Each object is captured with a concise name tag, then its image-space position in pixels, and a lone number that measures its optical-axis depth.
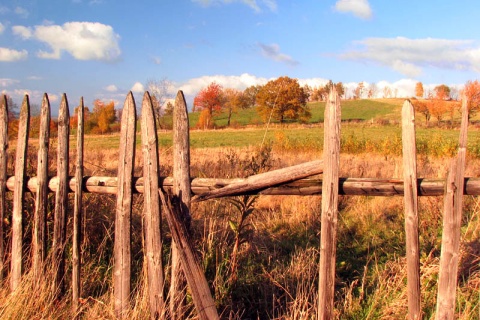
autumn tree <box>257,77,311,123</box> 49.84
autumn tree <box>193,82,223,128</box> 74.06
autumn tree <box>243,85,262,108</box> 85.03
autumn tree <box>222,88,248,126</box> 77.36
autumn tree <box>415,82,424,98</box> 112.50
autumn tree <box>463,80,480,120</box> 70.80
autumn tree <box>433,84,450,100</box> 78.62
